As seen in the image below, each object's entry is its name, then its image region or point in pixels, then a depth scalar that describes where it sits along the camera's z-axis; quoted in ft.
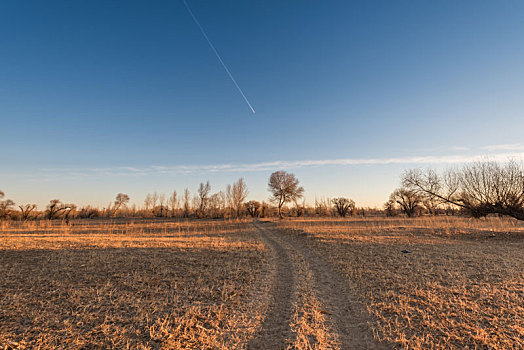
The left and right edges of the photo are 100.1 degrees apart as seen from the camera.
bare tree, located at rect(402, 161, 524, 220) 56.59
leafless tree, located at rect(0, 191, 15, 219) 149.92
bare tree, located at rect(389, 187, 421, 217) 154.20
